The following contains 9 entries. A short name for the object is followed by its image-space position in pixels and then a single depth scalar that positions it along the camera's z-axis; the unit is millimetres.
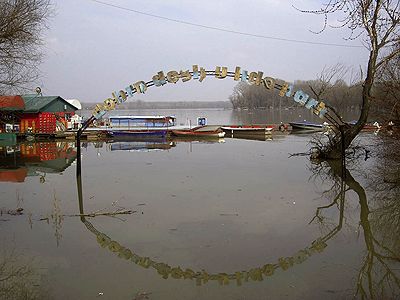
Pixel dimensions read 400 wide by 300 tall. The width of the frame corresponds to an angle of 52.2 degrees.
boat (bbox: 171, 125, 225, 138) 35719
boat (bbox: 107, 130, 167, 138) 36531
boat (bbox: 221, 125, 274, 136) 36938
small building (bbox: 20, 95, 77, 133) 37462
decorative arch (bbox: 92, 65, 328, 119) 14711
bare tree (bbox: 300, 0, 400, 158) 15305
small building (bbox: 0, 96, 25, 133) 35625
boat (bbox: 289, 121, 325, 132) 42094
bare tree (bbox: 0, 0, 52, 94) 15281
